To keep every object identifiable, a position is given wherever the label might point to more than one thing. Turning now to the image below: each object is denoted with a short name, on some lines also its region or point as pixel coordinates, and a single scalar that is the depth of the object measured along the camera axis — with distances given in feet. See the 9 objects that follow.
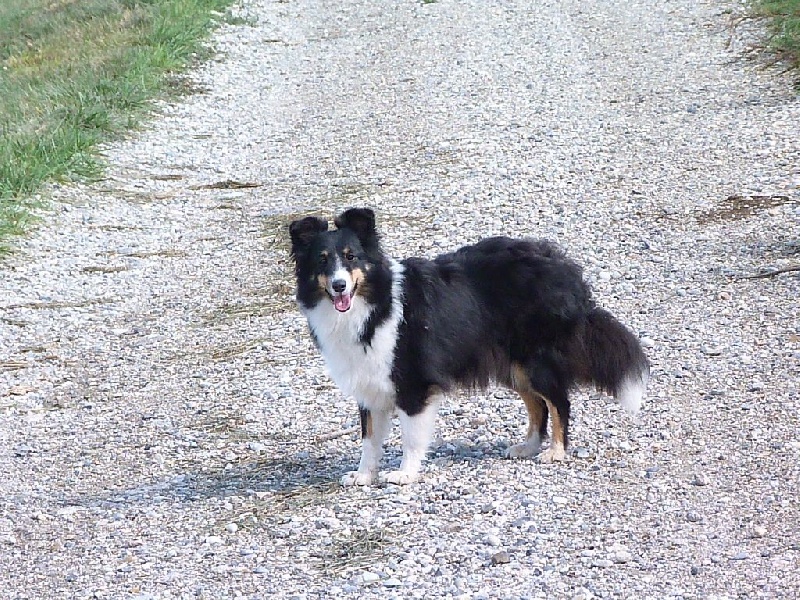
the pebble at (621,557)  33.63
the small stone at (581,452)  42.50
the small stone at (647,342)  51.52
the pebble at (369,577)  33.99
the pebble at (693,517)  35.70
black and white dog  42.01
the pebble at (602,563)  33.43
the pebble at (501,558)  34.30
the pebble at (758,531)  34.19
